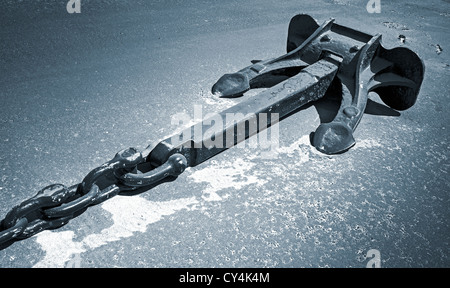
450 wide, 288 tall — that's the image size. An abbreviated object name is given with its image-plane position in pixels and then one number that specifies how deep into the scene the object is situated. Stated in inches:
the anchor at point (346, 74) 79.3
